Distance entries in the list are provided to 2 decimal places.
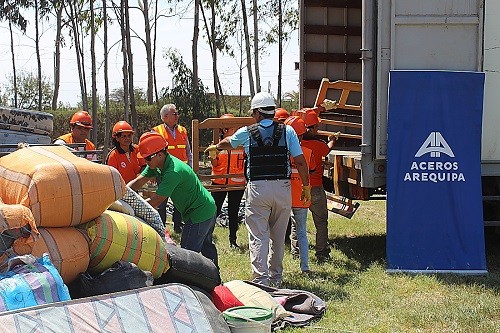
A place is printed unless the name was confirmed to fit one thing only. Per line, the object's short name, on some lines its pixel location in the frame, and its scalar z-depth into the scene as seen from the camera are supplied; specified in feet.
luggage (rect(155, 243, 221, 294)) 17.44
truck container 23.53
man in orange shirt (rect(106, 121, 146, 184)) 24.98
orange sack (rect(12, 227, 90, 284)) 14.32
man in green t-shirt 19.13
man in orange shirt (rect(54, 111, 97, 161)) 24.89
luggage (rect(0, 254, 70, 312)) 12.57
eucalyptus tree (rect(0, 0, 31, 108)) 88.48
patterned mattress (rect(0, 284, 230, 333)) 11.78
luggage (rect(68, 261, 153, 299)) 14.92
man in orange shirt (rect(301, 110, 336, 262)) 25.31
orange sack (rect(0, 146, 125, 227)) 14.49
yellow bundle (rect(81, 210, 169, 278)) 15.62
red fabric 17.94
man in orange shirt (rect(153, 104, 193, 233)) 30.58
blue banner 23.95
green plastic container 15.53
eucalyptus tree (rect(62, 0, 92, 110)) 74.23
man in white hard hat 21.29
